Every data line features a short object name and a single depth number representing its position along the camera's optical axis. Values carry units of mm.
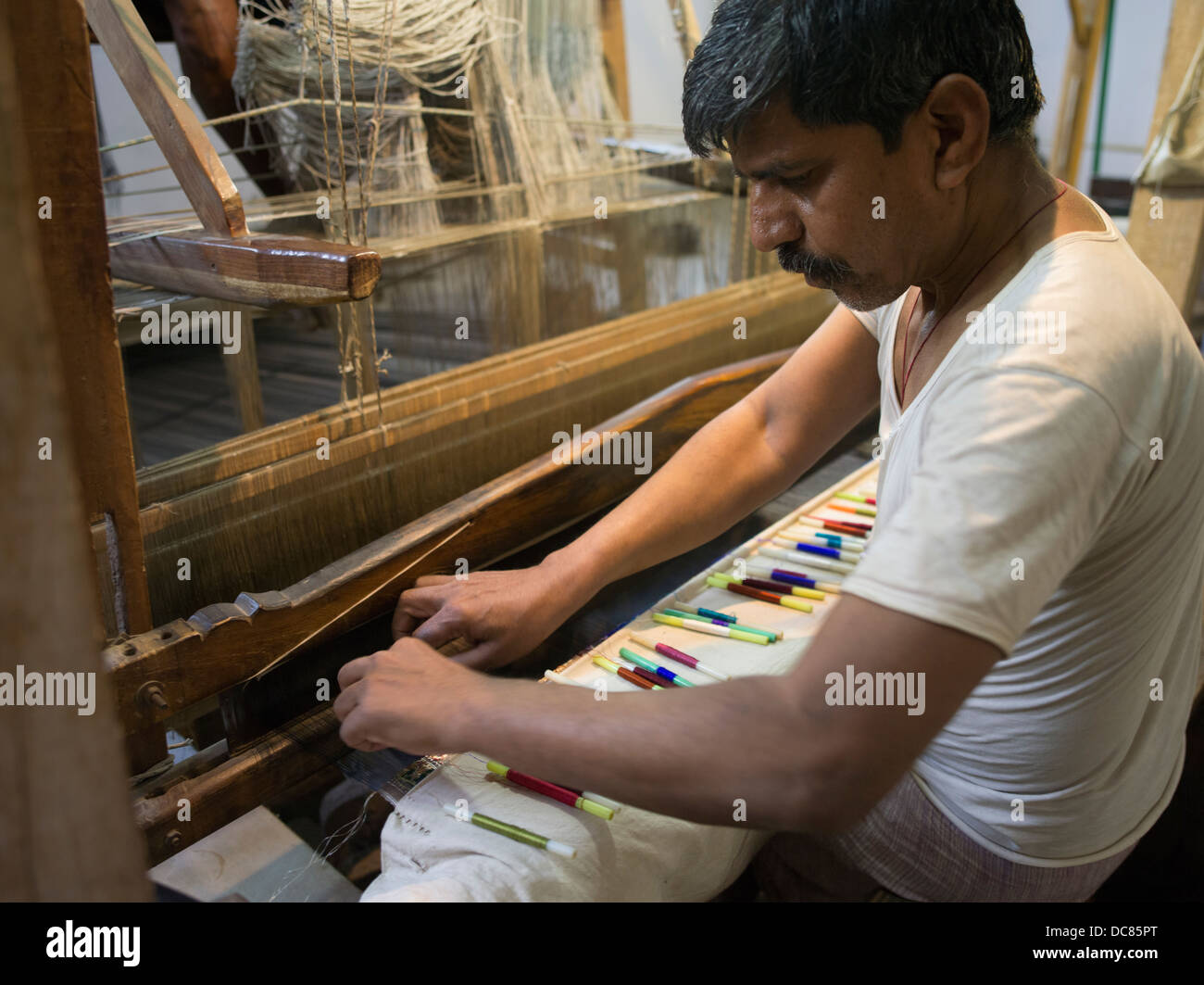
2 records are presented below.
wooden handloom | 894
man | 680
